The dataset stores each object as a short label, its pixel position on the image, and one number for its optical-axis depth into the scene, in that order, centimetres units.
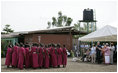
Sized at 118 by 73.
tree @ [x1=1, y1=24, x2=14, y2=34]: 3656
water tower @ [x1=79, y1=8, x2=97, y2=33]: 2147
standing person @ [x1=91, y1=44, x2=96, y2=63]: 1412
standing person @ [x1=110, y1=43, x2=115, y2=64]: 1296
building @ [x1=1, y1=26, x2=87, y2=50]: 2136
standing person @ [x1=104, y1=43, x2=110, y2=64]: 1281
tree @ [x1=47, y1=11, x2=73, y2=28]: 3783
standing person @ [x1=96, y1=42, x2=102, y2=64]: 1349
